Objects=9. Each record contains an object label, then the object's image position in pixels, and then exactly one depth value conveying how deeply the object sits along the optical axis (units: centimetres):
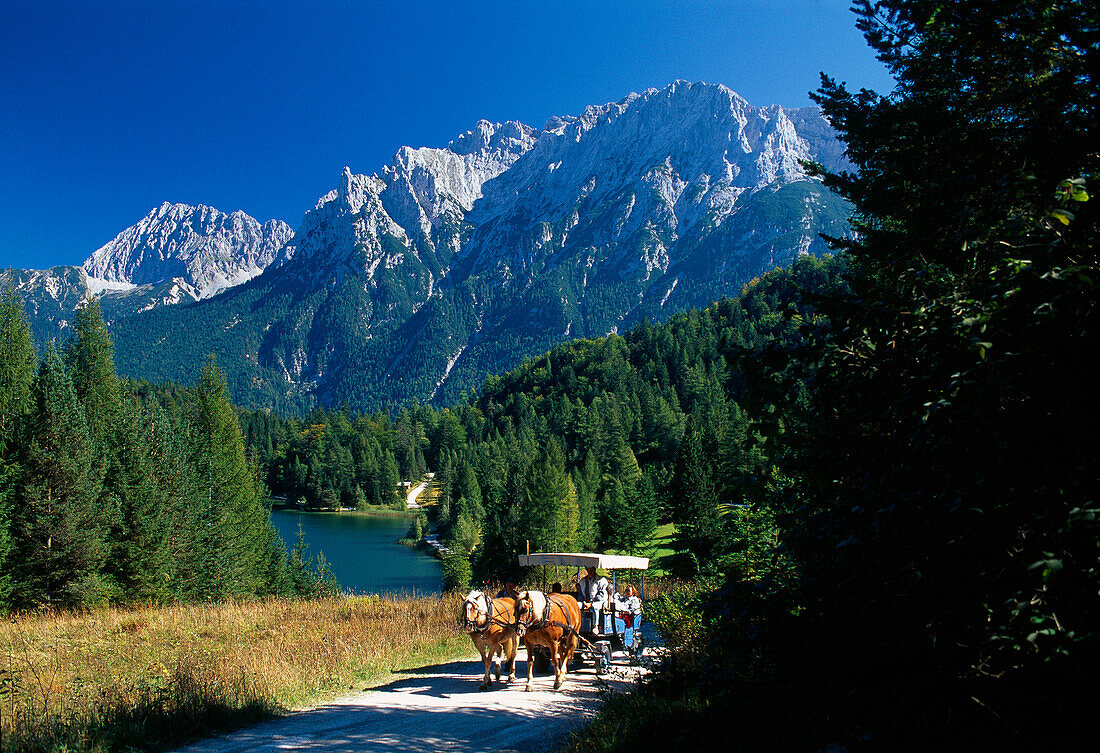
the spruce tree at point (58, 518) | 2400
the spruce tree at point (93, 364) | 3725
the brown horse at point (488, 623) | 1188
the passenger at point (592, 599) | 1478
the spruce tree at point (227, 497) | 3638
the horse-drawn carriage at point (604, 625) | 1437
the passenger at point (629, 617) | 1470
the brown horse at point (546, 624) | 1223
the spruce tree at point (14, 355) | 3161
